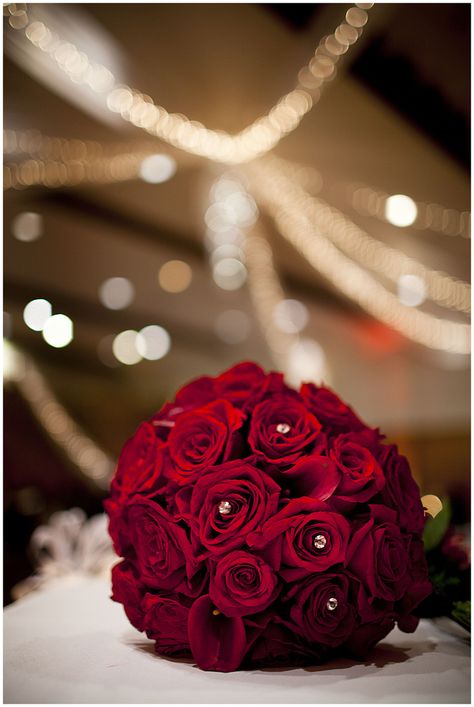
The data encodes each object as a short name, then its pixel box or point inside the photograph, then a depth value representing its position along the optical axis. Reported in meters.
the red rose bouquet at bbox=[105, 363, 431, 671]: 0.57
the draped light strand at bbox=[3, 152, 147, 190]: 2.33
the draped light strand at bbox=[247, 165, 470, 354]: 2.56
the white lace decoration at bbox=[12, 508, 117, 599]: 1.07
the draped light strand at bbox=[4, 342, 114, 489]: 3.46
